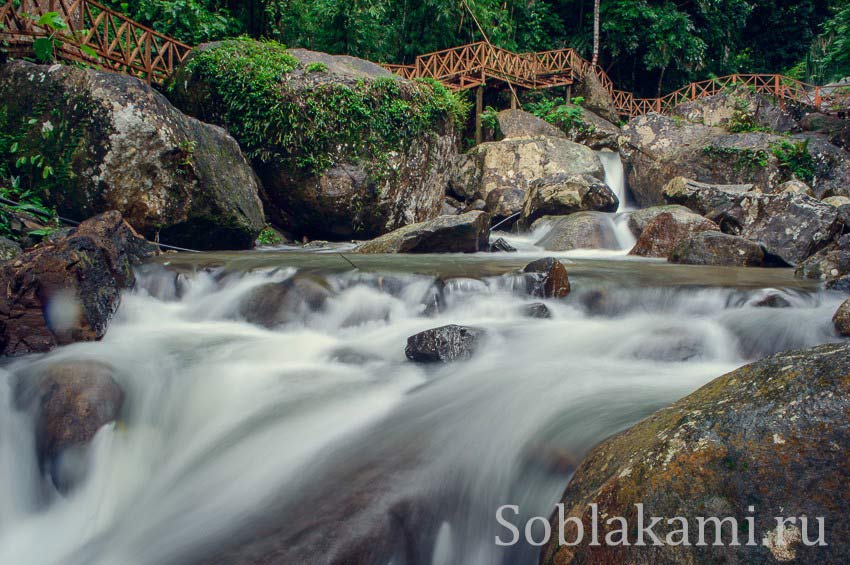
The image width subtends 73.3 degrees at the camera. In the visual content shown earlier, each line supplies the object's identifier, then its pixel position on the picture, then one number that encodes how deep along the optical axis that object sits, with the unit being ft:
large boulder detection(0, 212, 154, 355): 11.76
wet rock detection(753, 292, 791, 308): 14.85
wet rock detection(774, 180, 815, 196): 36.27
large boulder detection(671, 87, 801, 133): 53.67
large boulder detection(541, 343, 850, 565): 5.06
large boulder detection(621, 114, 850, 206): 41.91
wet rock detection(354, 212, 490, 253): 25.45
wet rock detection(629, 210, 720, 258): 27.07
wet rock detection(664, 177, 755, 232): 29.27
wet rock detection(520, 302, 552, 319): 15.20
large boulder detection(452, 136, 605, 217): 45.83
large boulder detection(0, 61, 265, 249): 22.22
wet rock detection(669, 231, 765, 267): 22.29
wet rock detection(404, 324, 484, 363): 12.39
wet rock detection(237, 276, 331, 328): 15.43
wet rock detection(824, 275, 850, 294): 15.98
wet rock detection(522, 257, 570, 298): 16.28
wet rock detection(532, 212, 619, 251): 30.91
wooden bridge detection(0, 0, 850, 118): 27.30
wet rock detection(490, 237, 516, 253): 28.32
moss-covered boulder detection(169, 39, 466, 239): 31.99
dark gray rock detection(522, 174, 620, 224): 35.60
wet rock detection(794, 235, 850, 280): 18.44
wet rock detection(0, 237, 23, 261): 15.60
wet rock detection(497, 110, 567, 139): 53.88
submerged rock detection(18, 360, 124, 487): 8.86
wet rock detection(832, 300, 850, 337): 12.10
